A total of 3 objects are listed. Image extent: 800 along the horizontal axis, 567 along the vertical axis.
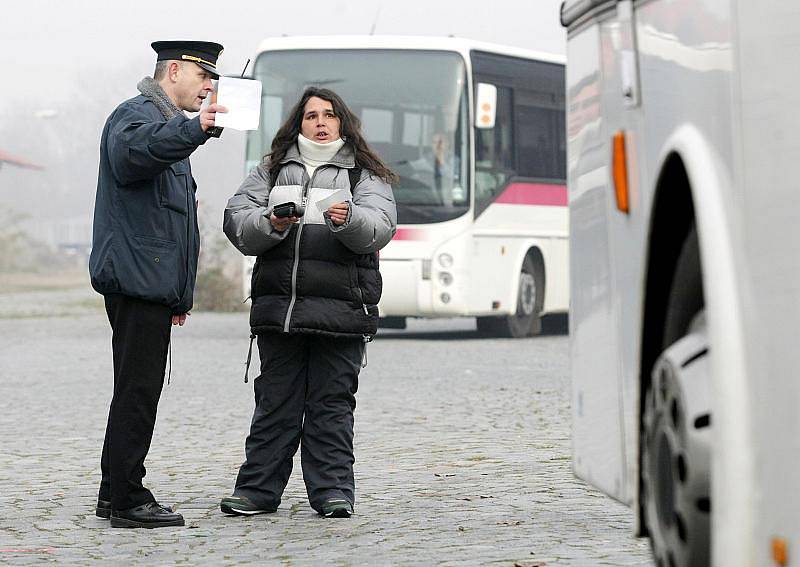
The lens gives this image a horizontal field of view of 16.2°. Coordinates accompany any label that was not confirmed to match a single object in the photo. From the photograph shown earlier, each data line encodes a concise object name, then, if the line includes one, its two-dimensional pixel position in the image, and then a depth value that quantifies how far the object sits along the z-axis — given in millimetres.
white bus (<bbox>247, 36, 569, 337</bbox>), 32695
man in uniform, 10779
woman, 11434
